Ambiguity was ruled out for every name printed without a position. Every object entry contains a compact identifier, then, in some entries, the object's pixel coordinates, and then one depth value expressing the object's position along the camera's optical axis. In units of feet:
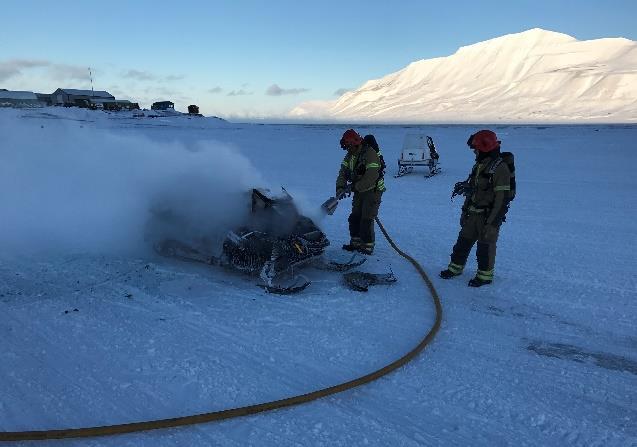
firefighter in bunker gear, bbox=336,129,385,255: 20.66
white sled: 49.49
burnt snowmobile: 16.38
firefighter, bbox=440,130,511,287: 16.20
